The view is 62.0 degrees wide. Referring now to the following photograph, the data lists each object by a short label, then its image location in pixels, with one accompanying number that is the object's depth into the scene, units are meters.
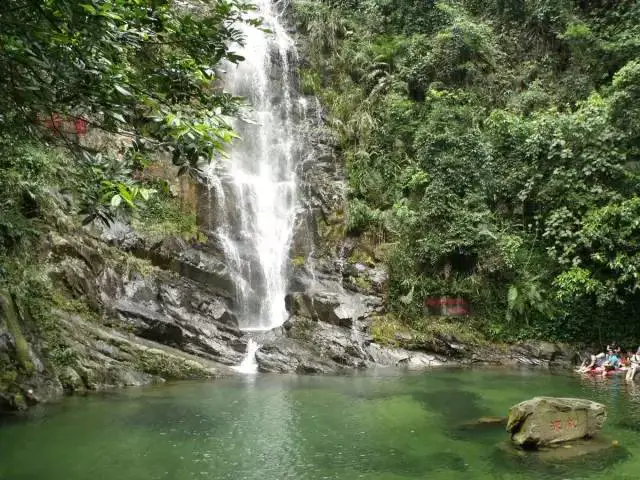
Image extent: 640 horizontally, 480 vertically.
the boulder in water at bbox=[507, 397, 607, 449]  7.92
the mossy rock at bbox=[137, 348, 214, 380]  13.80
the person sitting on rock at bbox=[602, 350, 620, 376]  15.60
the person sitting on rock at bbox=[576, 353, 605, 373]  15.85
